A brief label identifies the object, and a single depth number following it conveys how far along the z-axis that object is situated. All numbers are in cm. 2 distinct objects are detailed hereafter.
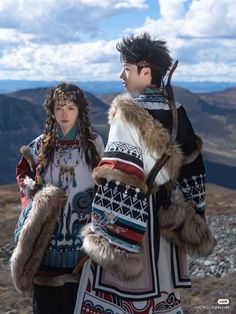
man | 329
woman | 418
